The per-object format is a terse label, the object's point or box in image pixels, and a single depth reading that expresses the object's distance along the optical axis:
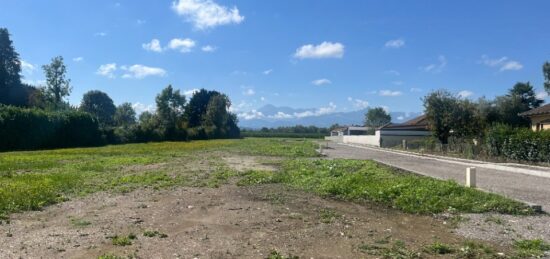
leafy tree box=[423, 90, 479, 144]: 45.53
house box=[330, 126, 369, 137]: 126.03
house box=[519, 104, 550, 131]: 33.41
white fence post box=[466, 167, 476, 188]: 14.55
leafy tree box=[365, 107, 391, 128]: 150.12
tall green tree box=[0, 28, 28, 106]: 82.69
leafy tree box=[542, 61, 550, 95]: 58.71
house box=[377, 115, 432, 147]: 64.50
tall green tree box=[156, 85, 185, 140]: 89.86
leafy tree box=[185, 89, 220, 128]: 122.38
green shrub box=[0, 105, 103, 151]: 50.75
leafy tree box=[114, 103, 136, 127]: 135.88
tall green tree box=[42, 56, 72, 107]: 86.12
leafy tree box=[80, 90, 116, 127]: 128.75
